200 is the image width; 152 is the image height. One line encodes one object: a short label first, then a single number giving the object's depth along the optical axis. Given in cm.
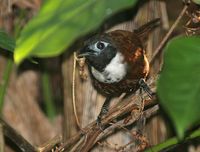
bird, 512
